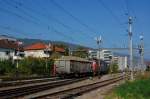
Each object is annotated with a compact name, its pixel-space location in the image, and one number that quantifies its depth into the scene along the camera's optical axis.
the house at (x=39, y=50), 76.81
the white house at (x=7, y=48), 61.46
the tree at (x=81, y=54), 77.40
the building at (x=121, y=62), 116.80
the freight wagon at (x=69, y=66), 34.93
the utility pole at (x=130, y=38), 30.56
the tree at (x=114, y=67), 87.52
